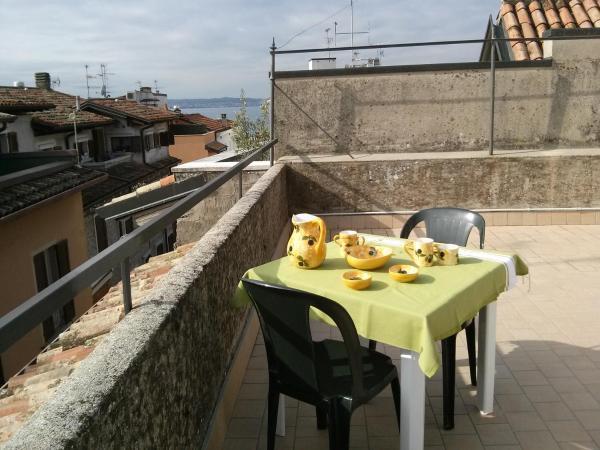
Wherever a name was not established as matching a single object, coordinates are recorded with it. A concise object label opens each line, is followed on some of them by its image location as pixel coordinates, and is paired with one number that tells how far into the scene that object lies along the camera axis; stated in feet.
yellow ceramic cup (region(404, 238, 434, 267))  8.89
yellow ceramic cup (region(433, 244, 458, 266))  8.94
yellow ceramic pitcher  8.89
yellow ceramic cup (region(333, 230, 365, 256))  9.59
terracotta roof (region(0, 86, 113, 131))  41.96
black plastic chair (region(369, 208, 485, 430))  10.73
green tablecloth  7.20
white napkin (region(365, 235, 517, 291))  8.97
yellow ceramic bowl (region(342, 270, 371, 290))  7.98
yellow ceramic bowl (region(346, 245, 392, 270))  8.77
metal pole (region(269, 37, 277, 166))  23.21
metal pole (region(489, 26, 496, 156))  22.21
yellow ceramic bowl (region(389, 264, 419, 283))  8.21
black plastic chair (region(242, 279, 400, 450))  7.09
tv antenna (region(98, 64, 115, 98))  153.17
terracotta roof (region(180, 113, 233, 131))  128.39
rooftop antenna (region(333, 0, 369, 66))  28.28
